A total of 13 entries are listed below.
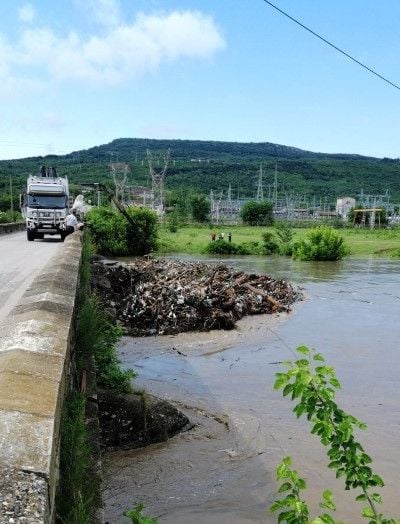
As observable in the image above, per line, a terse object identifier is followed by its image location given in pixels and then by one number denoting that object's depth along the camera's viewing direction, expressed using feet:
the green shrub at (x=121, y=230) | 129.56
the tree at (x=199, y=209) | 320.91
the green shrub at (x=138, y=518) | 10.94
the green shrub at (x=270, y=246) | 155.94
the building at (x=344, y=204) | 471.21
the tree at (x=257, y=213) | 302.25
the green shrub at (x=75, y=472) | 10.10
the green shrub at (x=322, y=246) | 133.59
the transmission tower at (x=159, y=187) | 285.62
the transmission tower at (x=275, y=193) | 492.54
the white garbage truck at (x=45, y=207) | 88.74
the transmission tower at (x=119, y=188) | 317.83
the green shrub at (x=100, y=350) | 22.97
